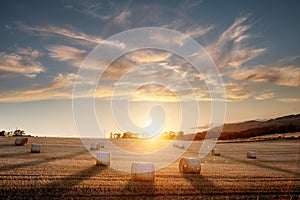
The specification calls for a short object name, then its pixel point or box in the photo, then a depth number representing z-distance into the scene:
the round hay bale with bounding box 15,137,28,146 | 19.42
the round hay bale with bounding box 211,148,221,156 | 17.83
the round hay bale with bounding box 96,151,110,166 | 10.65
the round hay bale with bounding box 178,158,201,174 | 9.72
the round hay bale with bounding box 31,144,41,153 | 14.93
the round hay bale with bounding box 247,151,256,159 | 16.32
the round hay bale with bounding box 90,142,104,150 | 19.30
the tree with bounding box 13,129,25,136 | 35.45
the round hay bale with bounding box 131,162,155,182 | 7.94
